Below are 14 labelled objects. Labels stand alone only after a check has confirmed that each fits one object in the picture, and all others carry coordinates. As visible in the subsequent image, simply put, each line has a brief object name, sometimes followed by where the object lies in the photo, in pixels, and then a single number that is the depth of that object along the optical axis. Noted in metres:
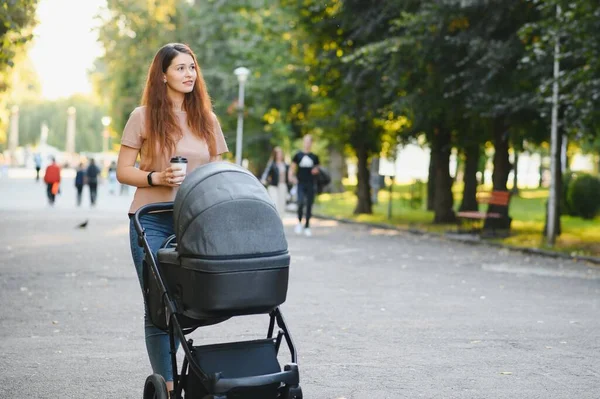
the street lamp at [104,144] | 99.85
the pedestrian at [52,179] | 33.94
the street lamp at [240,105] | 40.25
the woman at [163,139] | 5.19
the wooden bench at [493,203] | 22.78
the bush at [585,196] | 32.66
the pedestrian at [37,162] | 63.90
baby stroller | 4.44
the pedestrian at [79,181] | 35.69
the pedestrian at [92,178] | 35.06
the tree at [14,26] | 15.54
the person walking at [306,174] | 21.08
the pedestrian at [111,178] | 50.75
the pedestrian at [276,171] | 25.08
